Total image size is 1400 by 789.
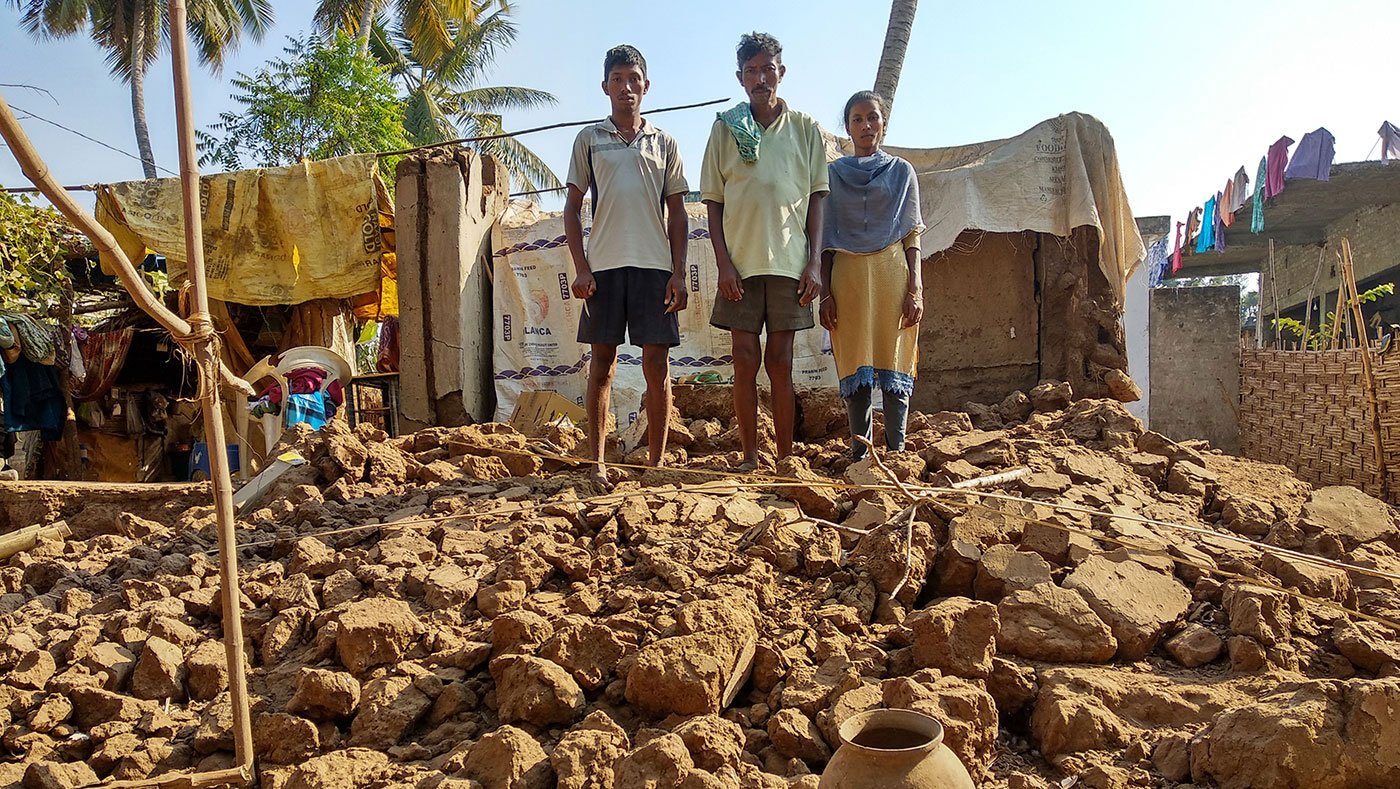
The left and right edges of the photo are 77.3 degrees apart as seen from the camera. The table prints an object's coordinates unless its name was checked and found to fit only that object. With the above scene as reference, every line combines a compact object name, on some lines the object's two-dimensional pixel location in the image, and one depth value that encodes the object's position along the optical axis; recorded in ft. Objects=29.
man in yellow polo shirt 12.55
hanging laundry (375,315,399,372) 30.04
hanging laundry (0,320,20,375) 23.86
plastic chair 19.80
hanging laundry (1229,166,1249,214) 41.34
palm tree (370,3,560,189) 60.54
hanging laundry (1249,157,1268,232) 39.14
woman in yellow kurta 13.33
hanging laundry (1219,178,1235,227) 43.14
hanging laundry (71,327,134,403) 28.78
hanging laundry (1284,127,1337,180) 35.91
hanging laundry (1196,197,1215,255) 46.41
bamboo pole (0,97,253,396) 5.09
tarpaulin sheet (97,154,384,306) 23.32
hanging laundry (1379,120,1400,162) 36.58
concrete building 39.78
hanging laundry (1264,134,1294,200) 37.24
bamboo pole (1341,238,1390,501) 17.34
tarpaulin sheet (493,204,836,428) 22.44
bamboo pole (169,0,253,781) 6.30
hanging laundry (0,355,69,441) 25.22
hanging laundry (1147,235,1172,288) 51.10
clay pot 5.08
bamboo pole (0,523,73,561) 12.48
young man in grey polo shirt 12.51
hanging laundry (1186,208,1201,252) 48.44
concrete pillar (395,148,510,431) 21.07
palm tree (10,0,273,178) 65.05
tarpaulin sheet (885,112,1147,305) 19.17
